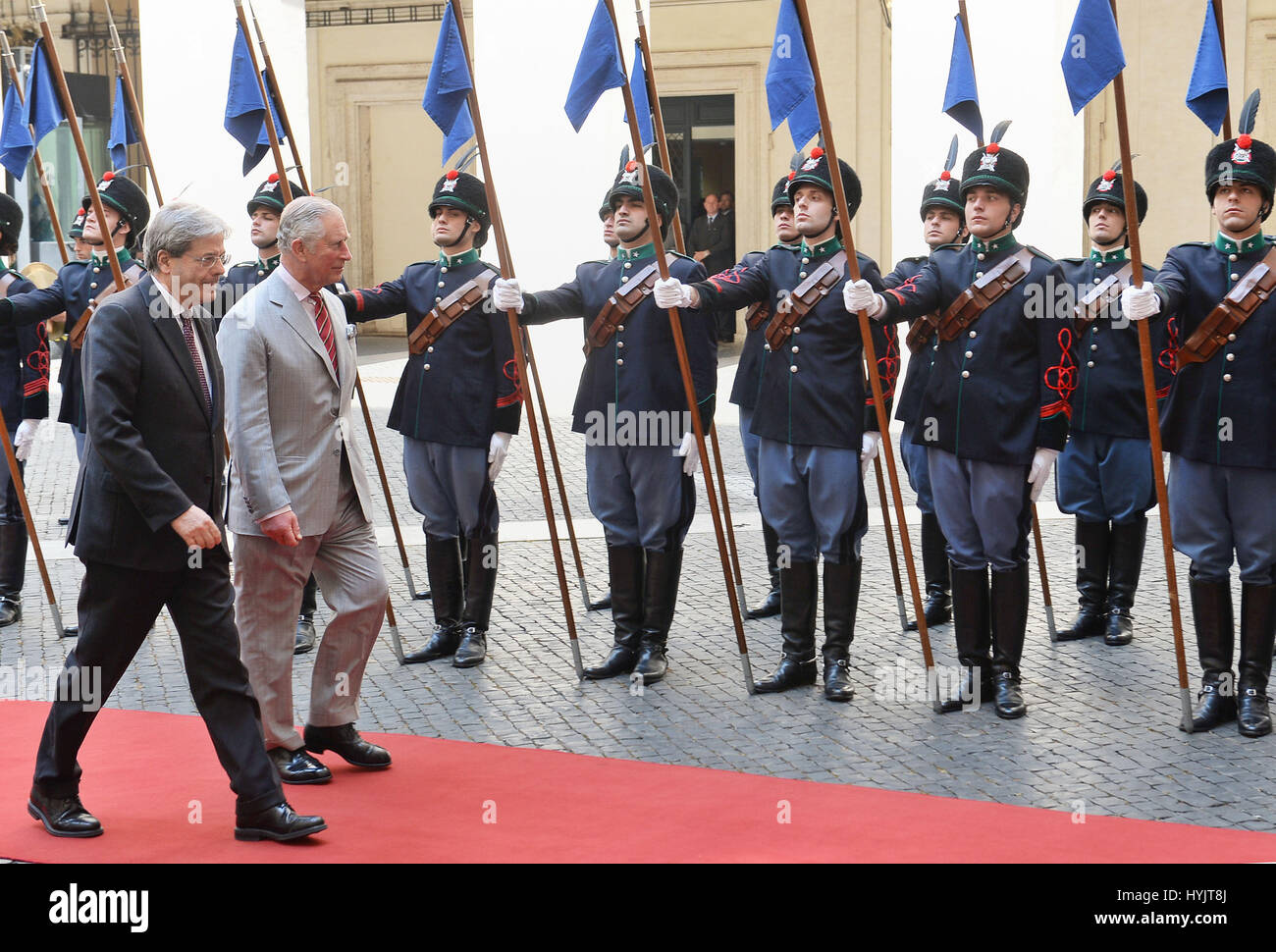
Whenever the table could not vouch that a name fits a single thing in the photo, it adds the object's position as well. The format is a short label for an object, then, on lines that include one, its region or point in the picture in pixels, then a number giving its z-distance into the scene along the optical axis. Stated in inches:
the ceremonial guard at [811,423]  249.8
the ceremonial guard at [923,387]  302.4
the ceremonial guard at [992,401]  239.8
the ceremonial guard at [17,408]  303.3
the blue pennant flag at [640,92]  296.0
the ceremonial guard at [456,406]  274.1
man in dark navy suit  180.9
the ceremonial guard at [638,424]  262.5
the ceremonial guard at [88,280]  295.4
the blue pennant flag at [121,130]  334.3
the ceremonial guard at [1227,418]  225.6
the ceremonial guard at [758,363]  267.6
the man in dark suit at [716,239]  786.2
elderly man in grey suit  197.6
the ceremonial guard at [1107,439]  285.3
